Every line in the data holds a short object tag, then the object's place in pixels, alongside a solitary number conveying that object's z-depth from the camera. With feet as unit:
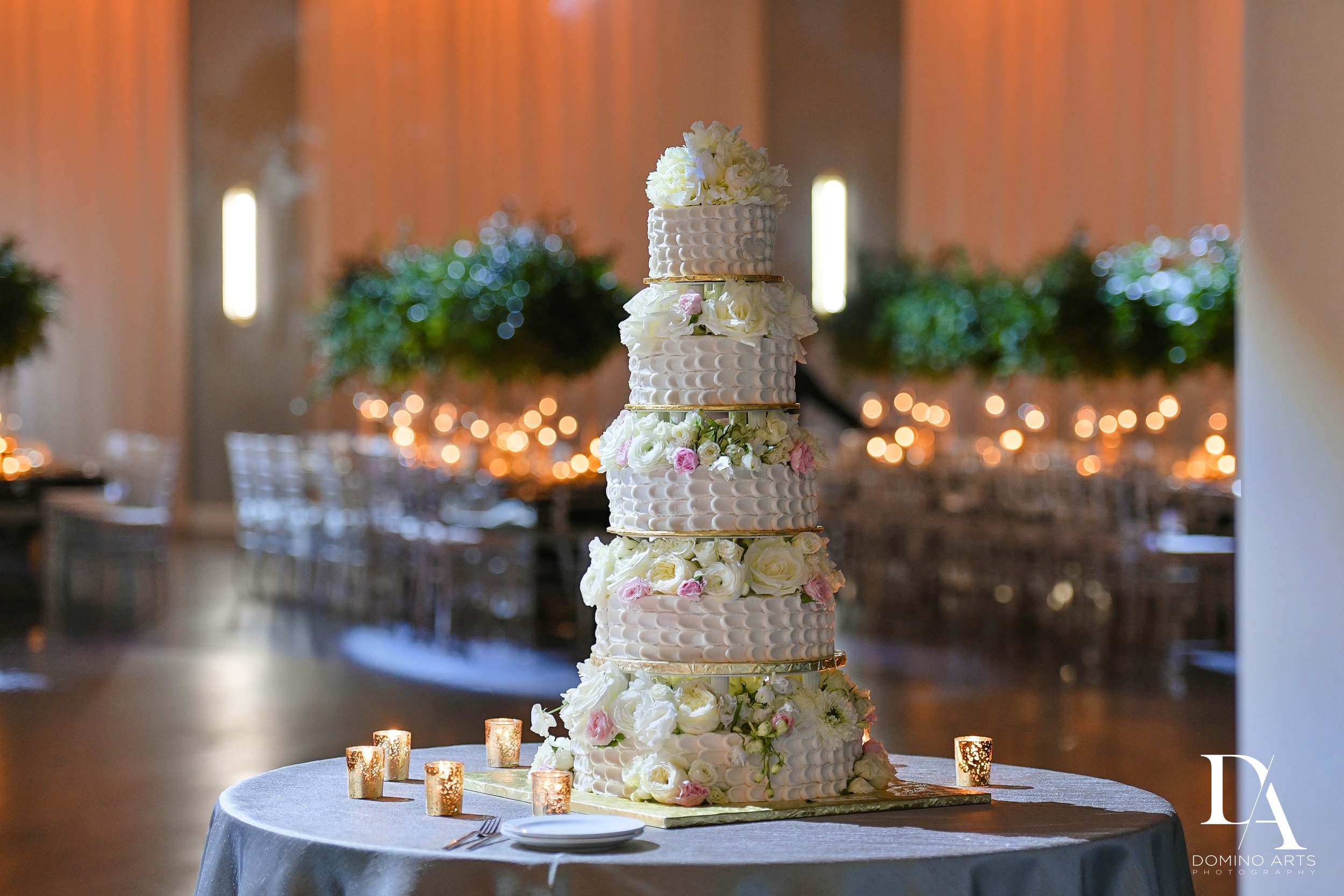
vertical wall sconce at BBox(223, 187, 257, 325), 55.16
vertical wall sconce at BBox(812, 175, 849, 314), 55.72
